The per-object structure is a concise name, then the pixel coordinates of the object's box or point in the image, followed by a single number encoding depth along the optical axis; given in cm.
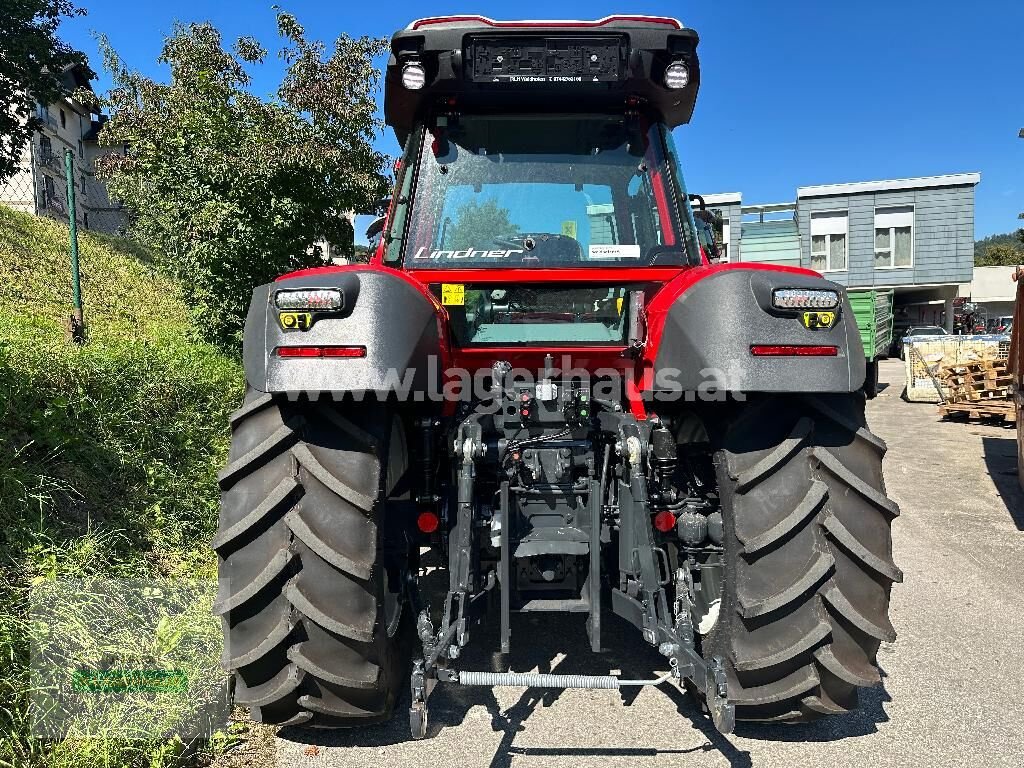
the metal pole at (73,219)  577
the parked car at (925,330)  2031
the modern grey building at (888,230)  2200
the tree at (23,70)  862
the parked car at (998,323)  2516
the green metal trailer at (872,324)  1429
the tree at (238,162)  693
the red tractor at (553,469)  217
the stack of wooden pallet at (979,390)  1060
